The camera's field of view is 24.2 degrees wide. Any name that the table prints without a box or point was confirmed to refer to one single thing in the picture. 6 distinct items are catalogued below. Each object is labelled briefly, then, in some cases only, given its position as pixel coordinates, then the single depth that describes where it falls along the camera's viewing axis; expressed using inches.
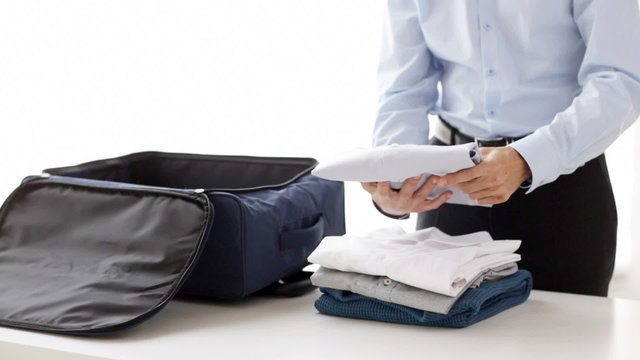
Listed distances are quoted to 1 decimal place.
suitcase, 89.7
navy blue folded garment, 88.1
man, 93.1
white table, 84.3
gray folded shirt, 87.8
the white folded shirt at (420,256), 88.4
